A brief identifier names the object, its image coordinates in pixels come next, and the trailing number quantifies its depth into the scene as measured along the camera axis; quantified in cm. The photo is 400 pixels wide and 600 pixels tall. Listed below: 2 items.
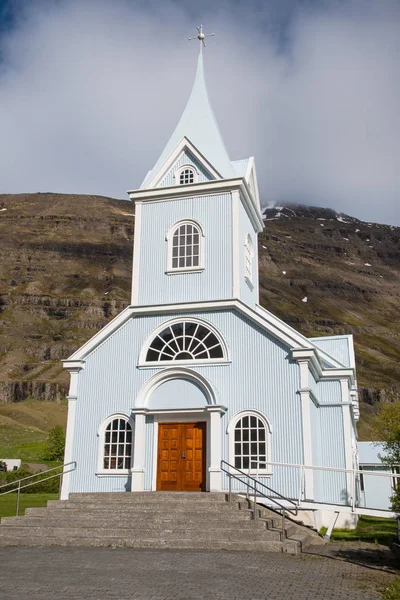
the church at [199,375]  1795
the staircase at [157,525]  1345
